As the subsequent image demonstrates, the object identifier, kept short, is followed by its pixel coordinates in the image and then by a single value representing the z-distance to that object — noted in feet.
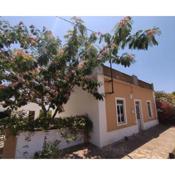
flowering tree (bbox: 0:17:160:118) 20.53
